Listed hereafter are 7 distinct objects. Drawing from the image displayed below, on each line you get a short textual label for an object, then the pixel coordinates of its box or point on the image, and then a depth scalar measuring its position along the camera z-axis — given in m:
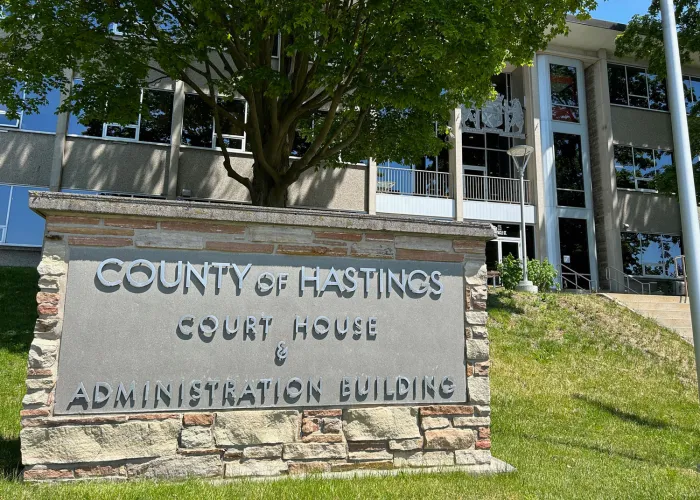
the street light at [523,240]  15.35
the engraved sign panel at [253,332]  4.18
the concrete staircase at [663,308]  14.77
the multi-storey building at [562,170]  17.14
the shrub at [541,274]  16.81
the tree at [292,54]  8.08
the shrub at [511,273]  16.23
